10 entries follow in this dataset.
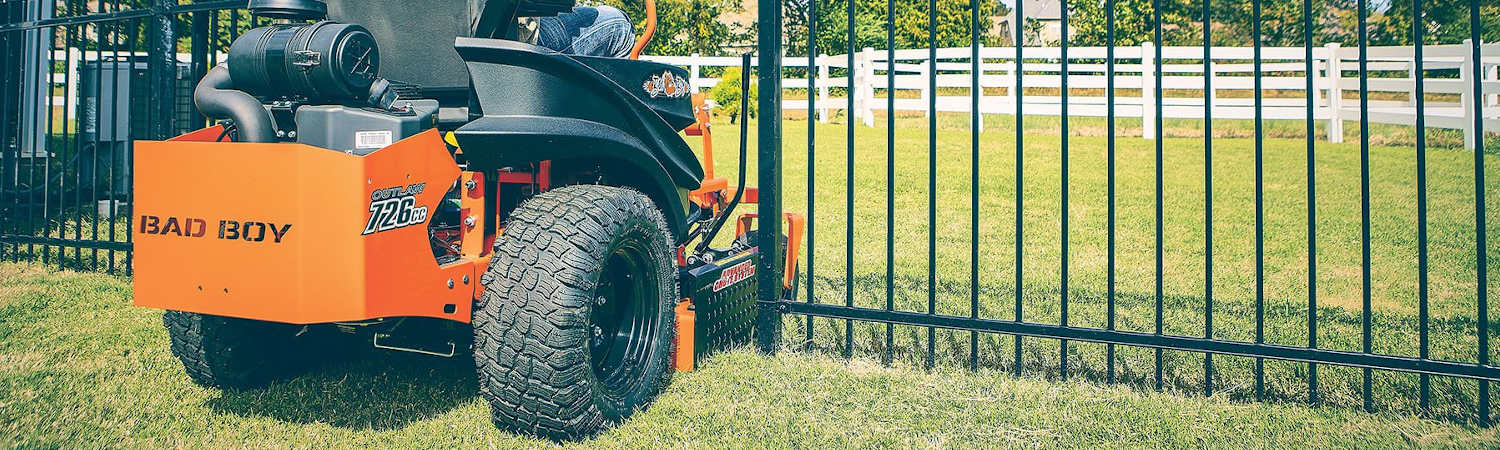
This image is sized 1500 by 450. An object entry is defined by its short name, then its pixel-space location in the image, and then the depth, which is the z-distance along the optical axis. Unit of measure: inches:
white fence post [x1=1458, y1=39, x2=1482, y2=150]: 542.3
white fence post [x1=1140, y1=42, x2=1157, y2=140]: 633.0
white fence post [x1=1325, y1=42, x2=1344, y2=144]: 606.9
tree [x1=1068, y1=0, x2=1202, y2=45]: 1404.3
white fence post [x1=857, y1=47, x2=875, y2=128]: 727.7
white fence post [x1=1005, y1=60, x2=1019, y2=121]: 692.1
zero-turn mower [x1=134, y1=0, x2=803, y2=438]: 124.0
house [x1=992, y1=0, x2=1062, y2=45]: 3400.1
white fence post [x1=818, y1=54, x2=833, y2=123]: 773.3
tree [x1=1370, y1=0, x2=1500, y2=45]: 798.5
